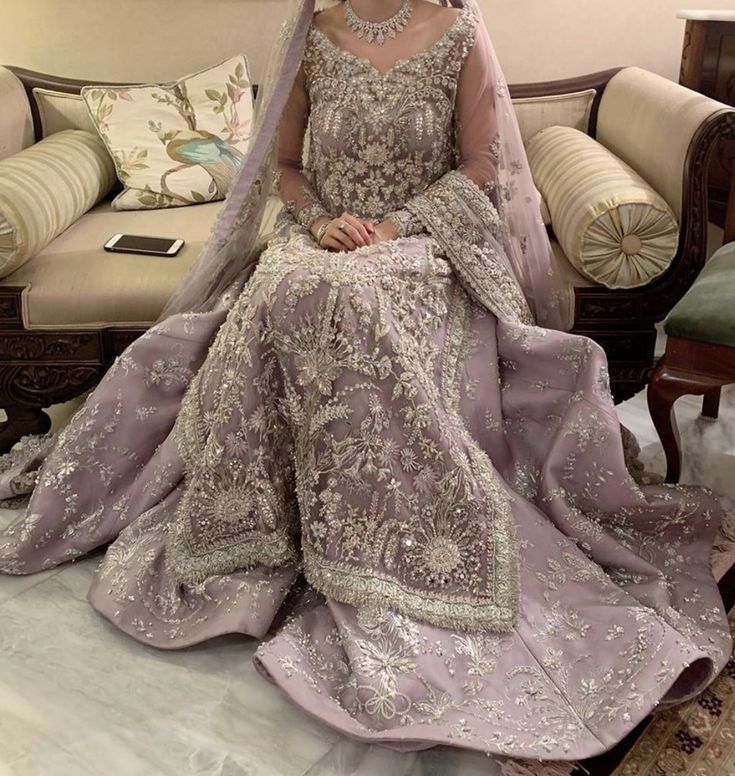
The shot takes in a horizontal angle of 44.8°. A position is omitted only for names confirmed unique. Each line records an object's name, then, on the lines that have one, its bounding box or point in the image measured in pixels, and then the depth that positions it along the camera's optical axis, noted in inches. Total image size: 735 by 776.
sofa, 83.4
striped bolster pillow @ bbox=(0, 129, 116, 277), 84.4
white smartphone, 91.4
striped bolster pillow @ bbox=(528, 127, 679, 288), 82.2
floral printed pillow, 105.5
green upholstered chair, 71.9
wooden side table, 101.3
